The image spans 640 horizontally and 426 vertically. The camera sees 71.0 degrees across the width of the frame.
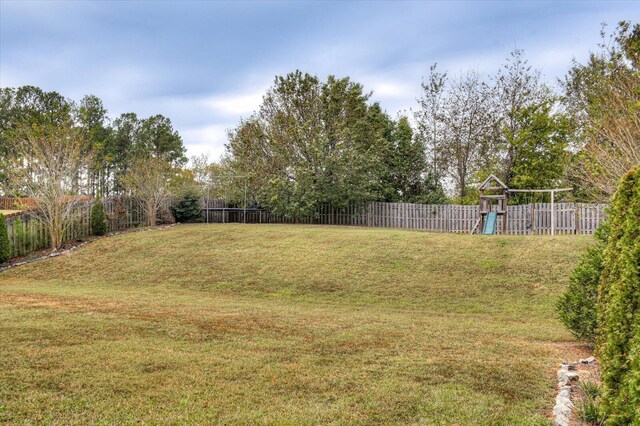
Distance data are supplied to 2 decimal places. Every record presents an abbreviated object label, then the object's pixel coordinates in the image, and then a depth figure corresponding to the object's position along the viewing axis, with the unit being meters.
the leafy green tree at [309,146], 24.39
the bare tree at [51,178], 16.86
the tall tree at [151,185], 23.44
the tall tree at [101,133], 42.31
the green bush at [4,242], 15.19
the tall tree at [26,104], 40.19
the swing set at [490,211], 19.25
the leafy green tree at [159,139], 46.06
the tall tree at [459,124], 27.48
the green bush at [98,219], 19.67
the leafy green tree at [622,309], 2.93
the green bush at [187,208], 26.38
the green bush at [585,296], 5.57
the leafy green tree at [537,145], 24.94
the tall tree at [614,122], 11.08
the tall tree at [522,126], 25.17
